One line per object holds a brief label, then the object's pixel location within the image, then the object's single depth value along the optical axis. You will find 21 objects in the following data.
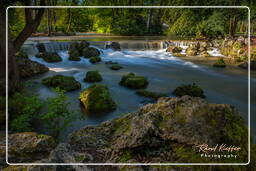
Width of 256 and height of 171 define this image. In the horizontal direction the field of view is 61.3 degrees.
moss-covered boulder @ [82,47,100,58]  16.48
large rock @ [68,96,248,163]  2.11
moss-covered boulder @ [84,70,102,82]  10.31
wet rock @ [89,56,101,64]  15.34
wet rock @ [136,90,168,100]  8.19
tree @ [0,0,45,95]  6.57
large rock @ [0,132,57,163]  2.49
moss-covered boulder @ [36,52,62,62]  14.77
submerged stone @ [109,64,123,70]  13.16
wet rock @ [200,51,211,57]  18.05
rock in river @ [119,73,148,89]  9.34
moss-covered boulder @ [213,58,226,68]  13.99
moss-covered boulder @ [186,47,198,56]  18.71
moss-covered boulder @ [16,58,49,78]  10.91
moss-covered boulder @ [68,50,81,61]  15.61
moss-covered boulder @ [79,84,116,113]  6.82
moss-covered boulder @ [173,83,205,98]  7.98
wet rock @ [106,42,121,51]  20.08
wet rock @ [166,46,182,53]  19.94
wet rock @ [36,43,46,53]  16.97
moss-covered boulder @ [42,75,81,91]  8.64
